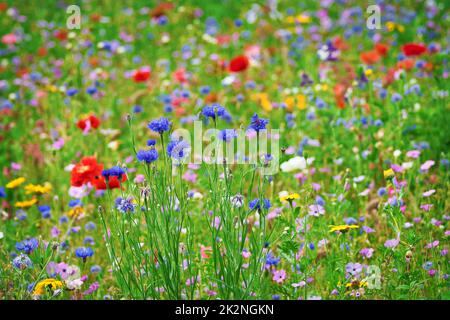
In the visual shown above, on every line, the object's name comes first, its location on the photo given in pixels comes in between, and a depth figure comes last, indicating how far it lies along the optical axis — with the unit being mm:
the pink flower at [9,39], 4785
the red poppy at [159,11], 4908
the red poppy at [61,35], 4780
